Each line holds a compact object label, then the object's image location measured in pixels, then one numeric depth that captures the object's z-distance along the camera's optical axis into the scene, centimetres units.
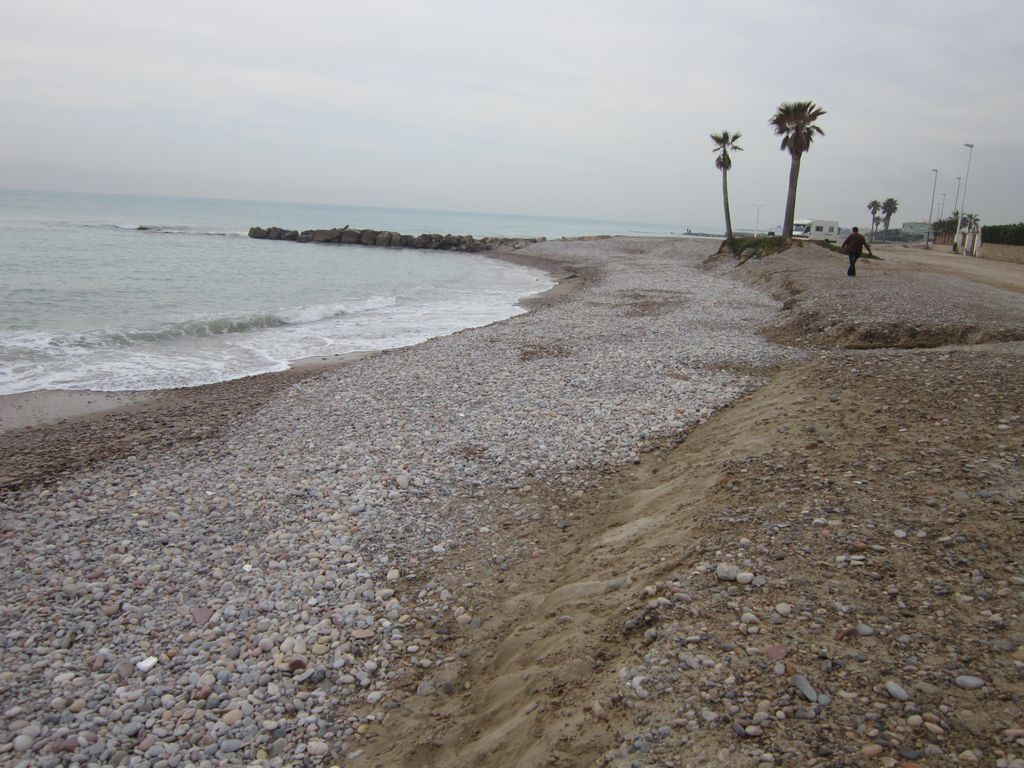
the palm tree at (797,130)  4175
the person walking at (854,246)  2438
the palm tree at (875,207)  13012
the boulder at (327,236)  7619
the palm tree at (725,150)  5538
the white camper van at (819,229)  6338
